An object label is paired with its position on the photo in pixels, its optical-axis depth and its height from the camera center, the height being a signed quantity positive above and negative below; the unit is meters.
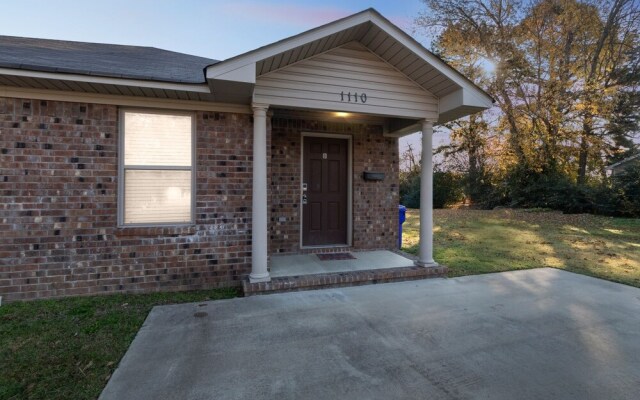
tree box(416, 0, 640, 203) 14.36 +5.90
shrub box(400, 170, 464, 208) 18.30 +0.66
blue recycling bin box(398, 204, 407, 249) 6.70 -0.33
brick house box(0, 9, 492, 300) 3.89 +0.76
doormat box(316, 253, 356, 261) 5.67 -0.96
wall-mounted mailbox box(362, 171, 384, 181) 6.30 +0.49
